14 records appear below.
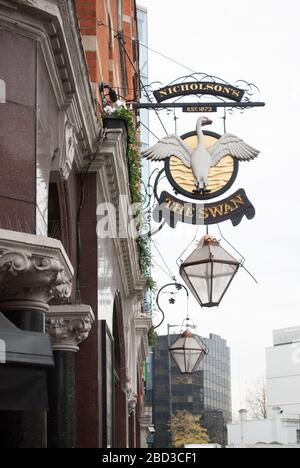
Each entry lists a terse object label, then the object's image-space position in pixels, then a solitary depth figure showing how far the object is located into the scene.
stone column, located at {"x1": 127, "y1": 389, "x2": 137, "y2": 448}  22.82
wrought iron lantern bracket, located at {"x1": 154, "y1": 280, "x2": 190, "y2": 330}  21.96
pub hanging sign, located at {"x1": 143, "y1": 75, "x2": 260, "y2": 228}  15.83
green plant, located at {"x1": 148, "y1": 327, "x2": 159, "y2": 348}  27.79
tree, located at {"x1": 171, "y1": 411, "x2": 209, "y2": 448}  118.50
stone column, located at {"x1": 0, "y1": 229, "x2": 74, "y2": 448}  8.42
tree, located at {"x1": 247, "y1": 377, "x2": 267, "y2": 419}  122.15
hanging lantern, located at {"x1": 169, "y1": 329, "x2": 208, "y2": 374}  21.95
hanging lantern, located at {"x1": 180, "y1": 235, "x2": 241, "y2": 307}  13.45
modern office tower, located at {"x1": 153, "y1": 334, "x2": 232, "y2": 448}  141.75
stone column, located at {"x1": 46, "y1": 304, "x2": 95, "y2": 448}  10.74
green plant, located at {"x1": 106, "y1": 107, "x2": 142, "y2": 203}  17.69
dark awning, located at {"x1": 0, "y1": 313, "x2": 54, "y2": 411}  7.69
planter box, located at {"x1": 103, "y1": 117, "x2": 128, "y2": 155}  14.44
